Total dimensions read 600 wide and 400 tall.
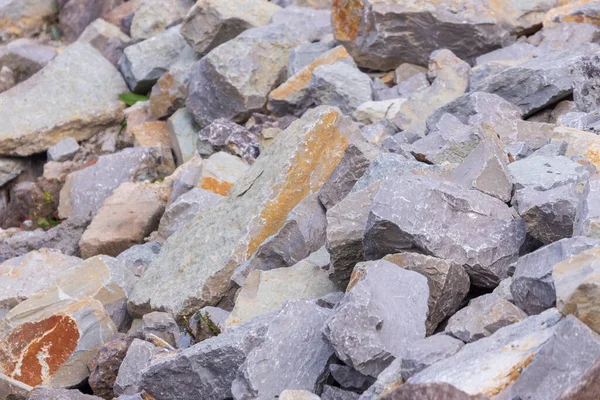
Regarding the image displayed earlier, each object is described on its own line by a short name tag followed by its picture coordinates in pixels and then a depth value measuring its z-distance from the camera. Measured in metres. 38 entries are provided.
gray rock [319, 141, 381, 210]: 10.24
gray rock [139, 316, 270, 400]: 7.63
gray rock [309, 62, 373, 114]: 14.96
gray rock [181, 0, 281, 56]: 18.94
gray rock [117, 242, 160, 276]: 12.47
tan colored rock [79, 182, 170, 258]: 13.95
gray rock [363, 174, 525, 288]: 7.68
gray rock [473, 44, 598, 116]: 12.20
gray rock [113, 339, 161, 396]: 8.98
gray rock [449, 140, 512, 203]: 8.49
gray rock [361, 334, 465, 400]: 6.07
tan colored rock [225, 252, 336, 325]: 8.94
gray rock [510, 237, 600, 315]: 6.43
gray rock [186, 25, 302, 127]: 16.81
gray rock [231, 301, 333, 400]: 7.12
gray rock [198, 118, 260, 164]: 15.41
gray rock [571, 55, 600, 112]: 11.79
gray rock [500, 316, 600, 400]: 5.32
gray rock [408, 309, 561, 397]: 5.55
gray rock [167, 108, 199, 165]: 17.67
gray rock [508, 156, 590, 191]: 8.51
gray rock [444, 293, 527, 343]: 6.54
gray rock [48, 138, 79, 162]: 19.62
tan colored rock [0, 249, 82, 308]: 12.22
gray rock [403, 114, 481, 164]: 10.13
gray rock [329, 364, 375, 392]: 6.83
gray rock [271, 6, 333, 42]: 18.53
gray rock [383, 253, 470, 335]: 7.38
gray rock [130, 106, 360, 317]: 10.39
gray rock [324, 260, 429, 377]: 6.62
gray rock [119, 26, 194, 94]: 20.61
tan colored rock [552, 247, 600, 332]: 5.59
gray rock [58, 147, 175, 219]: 16.89
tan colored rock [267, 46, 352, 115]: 15.95
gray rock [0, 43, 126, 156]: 20.05
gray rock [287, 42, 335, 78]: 16.73
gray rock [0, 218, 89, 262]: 14.67
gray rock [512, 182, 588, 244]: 7.60
